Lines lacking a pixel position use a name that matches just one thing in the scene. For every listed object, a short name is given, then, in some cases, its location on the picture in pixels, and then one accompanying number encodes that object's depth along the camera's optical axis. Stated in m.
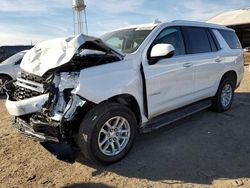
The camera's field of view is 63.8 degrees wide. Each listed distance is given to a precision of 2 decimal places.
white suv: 2.55
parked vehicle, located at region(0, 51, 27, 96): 6.78
